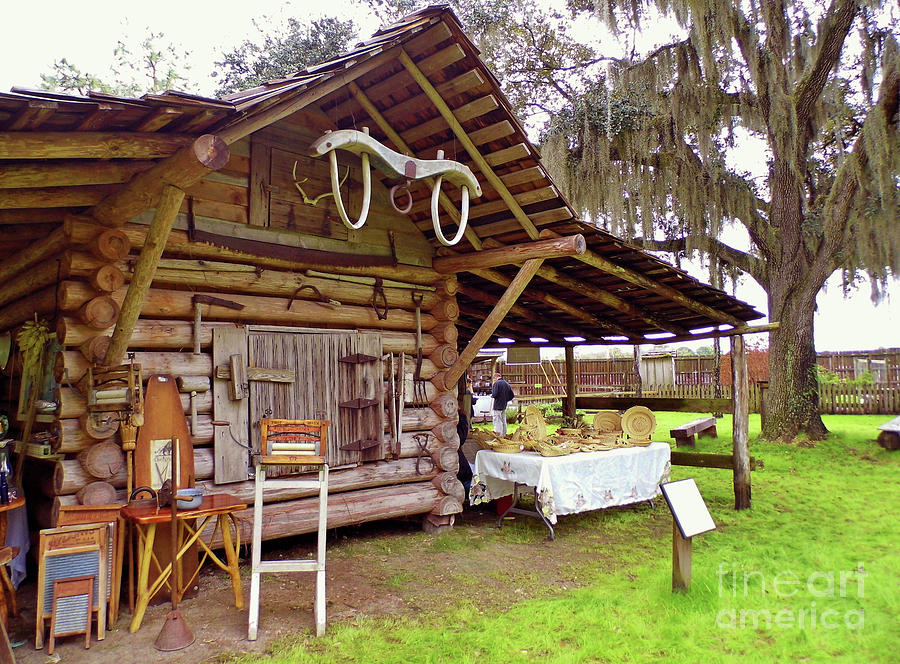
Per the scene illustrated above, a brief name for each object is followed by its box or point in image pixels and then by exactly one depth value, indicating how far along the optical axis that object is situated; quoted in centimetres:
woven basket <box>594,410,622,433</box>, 834
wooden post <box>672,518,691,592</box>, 474
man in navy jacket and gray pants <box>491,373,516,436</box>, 1404
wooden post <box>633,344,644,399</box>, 2217
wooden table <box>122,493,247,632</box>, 395
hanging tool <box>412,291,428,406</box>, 688
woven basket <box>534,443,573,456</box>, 677
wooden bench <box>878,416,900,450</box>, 1212
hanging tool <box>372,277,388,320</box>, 662
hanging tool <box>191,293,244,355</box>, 526
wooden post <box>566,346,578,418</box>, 1103
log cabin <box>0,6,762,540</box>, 386
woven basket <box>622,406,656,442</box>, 788
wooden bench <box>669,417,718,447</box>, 1271
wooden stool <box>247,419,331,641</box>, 405
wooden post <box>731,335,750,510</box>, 810
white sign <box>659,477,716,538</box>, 462
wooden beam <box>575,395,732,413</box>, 857
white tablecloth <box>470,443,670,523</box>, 658
